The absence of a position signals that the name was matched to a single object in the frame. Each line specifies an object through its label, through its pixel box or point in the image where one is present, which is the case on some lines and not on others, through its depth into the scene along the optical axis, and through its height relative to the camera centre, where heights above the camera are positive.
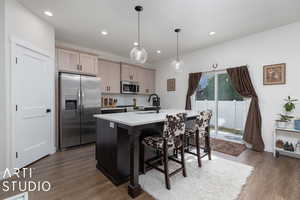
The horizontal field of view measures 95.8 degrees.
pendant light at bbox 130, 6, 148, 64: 2.38 +0.81
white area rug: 1.77 -1.25
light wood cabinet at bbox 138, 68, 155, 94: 5.46 +0.78
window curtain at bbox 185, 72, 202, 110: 4.49 +0.47
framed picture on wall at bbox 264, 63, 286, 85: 3.03 +0.57
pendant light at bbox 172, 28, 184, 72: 3.02 +0.76
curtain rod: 4.08 +0.94
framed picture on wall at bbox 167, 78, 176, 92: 5.27 +0.58
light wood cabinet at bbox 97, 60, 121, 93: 4.39 +0.79
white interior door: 2.37 -0.12
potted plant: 2.83 -0.29
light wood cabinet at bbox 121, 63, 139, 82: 4.88 +0.98
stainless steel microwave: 4.91 +0.44
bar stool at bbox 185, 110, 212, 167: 2.50 -0.58
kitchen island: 1.78 -0.71
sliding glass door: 3.82 -0.16
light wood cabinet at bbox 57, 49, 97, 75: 3.43 +1.01
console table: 2.88 -0.85
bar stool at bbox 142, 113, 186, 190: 1.89 -0.60
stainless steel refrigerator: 3.34 -0.23
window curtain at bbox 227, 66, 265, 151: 3.31 -0.25
